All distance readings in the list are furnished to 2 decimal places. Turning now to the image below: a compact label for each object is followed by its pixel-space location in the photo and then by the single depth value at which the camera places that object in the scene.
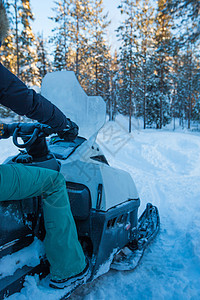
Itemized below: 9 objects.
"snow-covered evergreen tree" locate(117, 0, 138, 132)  18.62
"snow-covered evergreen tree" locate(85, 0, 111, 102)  19.45
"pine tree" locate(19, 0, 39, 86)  15.05
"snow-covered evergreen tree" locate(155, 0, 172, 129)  22.28
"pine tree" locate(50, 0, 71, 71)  18.50
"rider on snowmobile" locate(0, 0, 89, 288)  1.43
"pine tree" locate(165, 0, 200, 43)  9.53
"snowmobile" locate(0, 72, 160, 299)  1.63
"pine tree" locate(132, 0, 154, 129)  19.34
